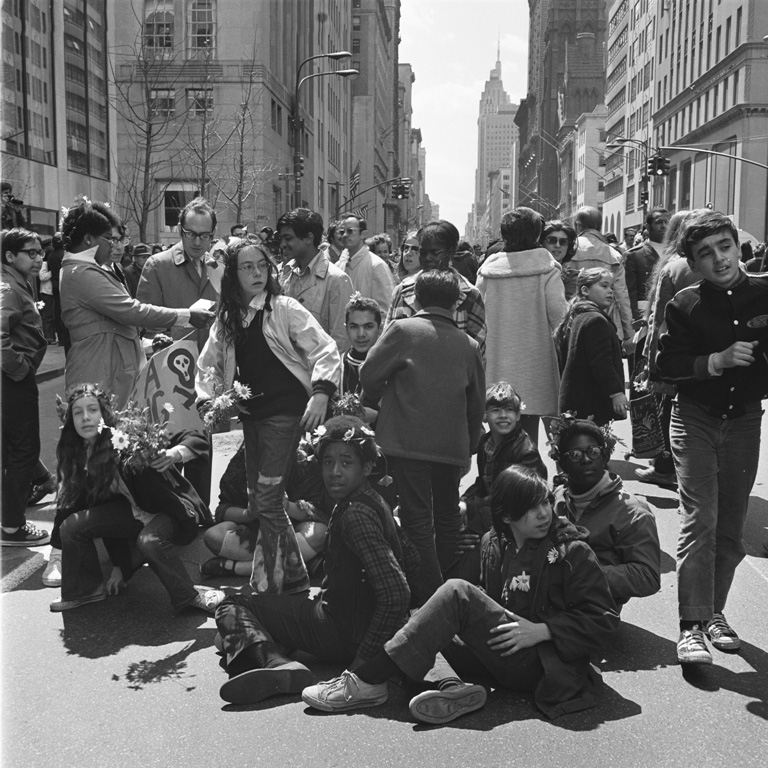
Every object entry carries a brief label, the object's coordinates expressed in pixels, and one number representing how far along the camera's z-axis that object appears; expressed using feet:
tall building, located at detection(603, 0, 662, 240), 302.86
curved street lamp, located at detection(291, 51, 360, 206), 87.36
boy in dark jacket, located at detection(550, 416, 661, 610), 16.81
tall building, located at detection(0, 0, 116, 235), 80.07
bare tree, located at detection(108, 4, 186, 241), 121.08
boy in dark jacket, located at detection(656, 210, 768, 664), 15.49
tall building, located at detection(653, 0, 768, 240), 195.93
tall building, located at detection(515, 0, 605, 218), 515.50
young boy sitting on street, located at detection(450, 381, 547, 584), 20.63
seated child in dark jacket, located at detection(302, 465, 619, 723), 13.82
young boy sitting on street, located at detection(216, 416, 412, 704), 14.65
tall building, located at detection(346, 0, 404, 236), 374.02
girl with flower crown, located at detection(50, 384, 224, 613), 18.60
